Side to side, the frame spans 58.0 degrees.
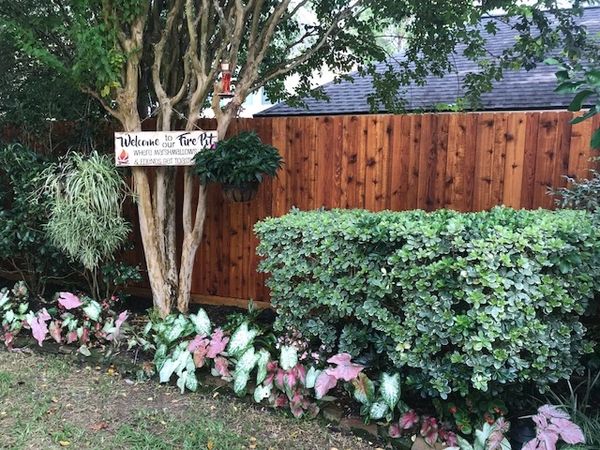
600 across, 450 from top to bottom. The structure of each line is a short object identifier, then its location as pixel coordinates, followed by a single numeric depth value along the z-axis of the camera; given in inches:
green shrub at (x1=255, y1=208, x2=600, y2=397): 100.8
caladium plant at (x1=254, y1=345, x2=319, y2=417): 125.2
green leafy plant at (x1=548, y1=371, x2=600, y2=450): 106.0
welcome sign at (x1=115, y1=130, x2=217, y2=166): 165.5
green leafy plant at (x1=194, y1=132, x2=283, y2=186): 153.6
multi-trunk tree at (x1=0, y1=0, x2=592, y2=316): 157.9
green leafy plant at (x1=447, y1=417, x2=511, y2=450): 106.0
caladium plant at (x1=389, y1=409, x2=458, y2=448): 111.9
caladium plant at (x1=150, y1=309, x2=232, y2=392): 137.9
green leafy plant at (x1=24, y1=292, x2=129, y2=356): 158.9
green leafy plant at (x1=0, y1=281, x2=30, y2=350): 166.4
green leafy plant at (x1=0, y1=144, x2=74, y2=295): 174.7
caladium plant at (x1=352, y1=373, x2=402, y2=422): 115.1
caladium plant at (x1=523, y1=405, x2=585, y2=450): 100.7
